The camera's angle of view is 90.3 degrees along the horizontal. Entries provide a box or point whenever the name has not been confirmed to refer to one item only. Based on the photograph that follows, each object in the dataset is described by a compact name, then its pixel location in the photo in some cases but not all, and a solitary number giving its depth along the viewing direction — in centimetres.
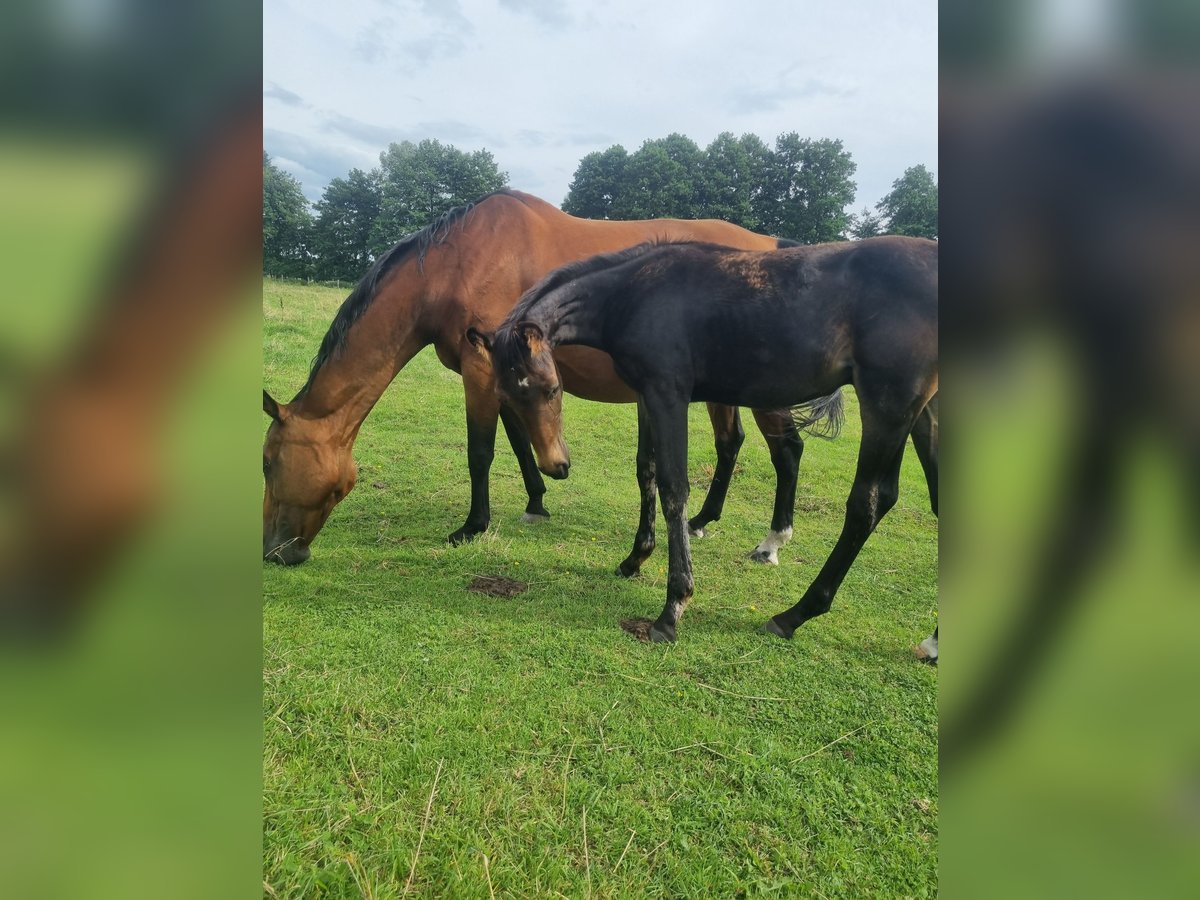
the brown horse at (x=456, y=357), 372
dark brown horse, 254
